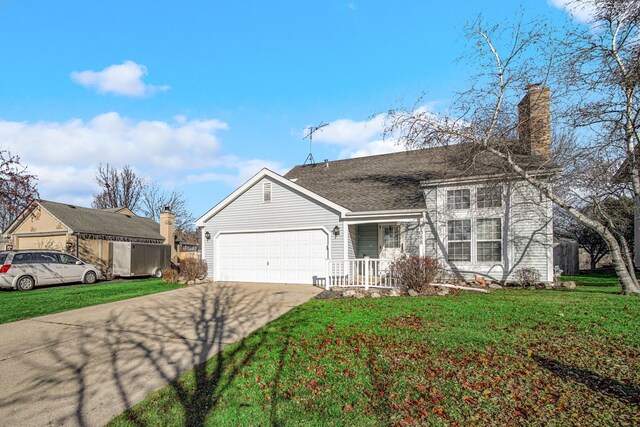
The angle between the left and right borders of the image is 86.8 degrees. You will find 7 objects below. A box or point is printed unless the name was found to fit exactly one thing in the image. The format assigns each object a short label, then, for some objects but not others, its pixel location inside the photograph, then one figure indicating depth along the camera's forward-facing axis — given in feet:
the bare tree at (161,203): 134.62
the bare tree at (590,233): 56.66
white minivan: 41.39
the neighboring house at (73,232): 62.18
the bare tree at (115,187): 128.67
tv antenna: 63.48
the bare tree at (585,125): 29.63
